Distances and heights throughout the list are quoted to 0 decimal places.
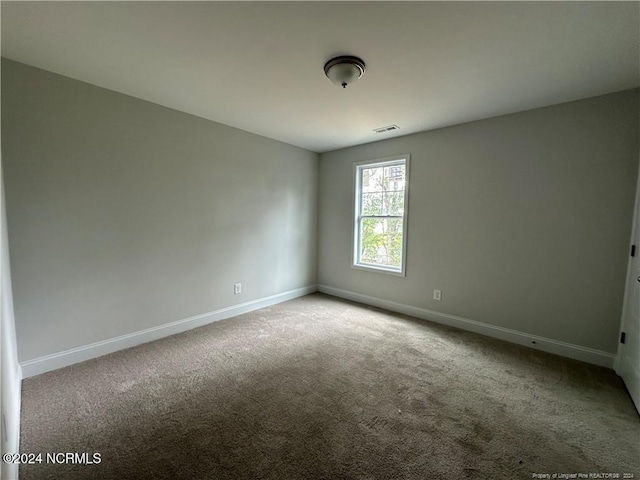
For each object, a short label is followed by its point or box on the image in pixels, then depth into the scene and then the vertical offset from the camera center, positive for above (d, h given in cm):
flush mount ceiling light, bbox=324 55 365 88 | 192 +111
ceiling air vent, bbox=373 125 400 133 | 330 +114
